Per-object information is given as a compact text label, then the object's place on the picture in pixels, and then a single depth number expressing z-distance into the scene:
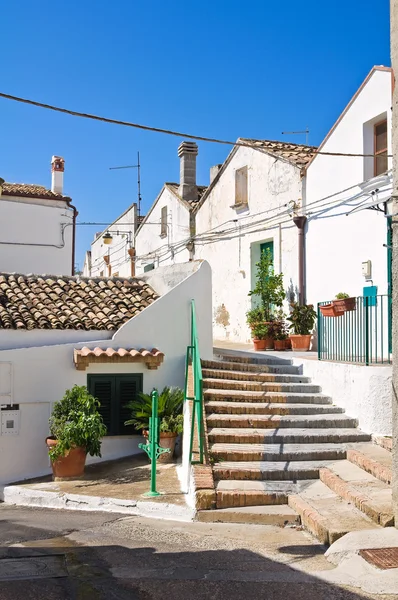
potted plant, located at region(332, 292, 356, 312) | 10.02
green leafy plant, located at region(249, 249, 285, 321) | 15.03
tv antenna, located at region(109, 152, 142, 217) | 26.57
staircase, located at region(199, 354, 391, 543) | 7.29
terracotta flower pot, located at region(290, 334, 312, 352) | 13.76
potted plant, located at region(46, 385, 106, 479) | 10.30
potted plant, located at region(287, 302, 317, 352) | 13.79
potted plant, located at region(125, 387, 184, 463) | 11.02
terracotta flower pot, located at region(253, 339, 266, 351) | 14.23
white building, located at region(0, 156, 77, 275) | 22.03
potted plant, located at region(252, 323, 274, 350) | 14.22
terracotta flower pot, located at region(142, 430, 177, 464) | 10.84
